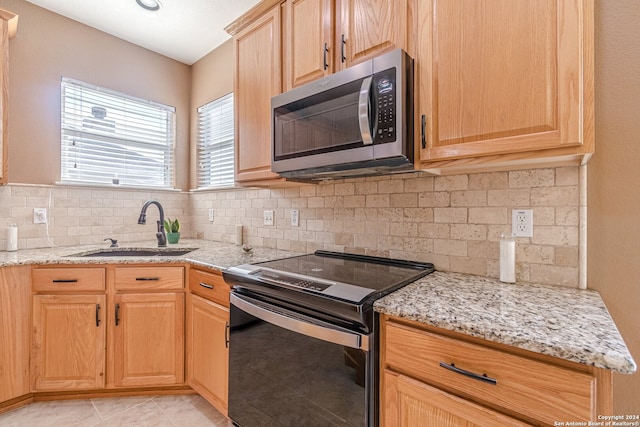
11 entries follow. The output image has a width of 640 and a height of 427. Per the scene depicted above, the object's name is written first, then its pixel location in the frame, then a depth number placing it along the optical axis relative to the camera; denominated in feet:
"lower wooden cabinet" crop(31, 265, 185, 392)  5.86
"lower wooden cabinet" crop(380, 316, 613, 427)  2.22
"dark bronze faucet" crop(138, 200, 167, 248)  7.92
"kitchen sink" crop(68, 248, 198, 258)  7.55
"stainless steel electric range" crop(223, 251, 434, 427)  3.26
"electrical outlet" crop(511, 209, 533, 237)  4.01
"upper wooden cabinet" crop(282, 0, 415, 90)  4.20
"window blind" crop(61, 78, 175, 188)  7.80
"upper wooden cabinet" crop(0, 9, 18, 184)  6.03
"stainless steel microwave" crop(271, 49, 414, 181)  3.92
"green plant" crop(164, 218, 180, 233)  8.59
